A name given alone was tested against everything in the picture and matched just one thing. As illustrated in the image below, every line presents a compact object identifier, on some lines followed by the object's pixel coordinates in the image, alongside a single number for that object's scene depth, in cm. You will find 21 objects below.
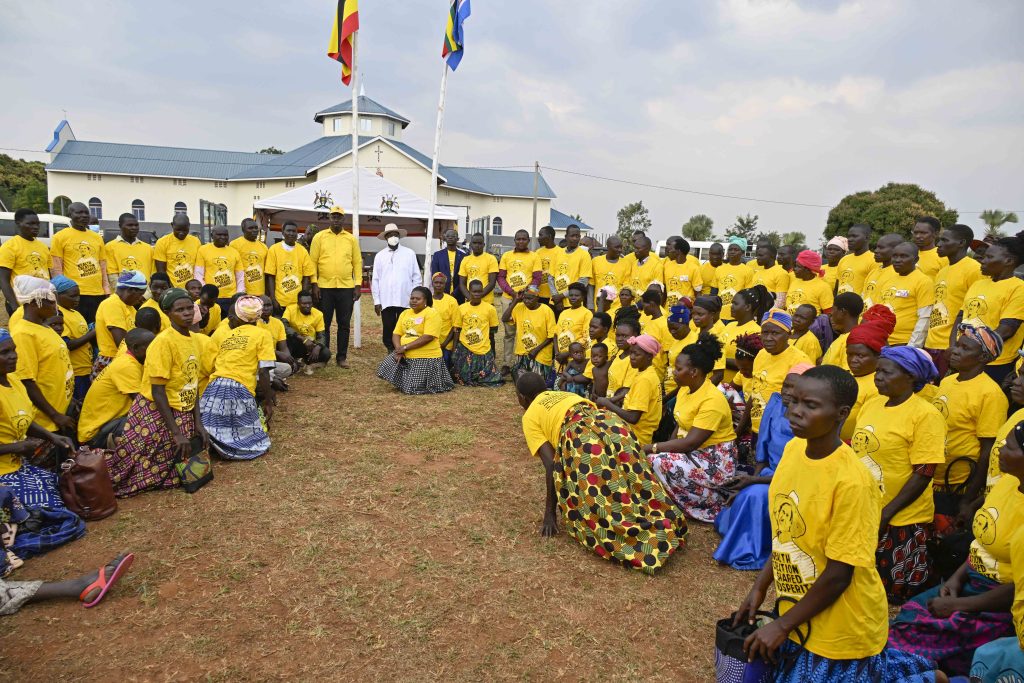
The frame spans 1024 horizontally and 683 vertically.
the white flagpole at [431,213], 1127
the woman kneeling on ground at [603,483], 418
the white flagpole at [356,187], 1035
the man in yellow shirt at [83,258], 715
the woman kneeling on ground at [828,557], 218
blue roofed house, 3916
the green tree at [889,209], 2612
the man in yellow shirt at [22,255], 667
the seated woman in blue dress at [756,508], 424
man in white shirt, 968
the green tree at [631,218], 4347
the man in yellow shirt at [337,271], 900
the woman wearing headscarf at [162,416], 487
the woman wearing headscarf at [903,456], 338
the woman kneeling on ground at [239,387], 573
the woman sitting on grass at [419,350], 838
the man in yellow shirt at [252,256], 845
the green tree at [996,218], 2984
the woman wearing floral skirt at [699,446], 468
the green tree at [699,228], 3962
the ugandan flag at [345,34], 1011
